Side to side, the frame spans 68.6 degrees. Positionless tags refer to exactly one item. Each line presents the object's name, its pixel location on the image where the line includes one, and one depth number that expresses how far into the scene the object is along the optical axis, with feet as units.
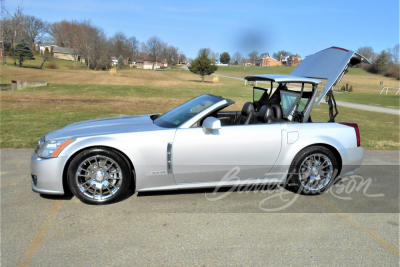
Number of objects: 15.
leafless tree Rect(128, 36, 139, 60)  390.28
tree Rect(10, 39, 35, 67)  187.09
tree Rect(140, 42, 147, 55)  404.71
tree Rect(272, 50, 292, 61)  401.90
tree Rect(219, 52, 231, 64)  495.41
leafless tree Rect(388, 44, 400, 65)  307.37
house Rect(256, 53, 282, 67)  404.57
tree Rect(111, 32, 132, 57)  350.02
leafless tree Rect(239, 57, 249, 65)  470.47
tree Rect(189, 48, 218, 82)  161.99
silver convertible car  11.91
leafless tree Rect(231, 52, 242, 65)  459.52
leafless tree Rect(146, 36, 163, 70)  364.17
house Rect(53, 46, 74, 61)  306.35
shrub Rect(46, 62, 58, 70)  194.39
